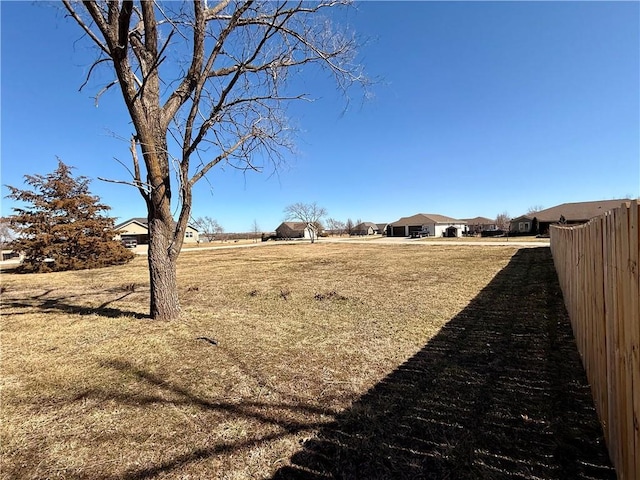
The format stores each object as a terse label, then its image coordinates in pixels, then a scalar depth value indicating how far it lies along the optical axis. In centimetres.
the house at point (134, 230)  4619
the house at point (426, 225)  5425
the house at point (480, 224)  6041
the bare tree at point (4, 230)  1709
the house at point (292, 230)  6831
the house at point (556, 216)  3697
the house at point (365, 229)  8838
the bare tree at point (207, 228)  7169
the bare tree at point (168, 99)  462
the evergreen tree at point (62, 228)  1686
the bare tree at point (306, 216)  5022
